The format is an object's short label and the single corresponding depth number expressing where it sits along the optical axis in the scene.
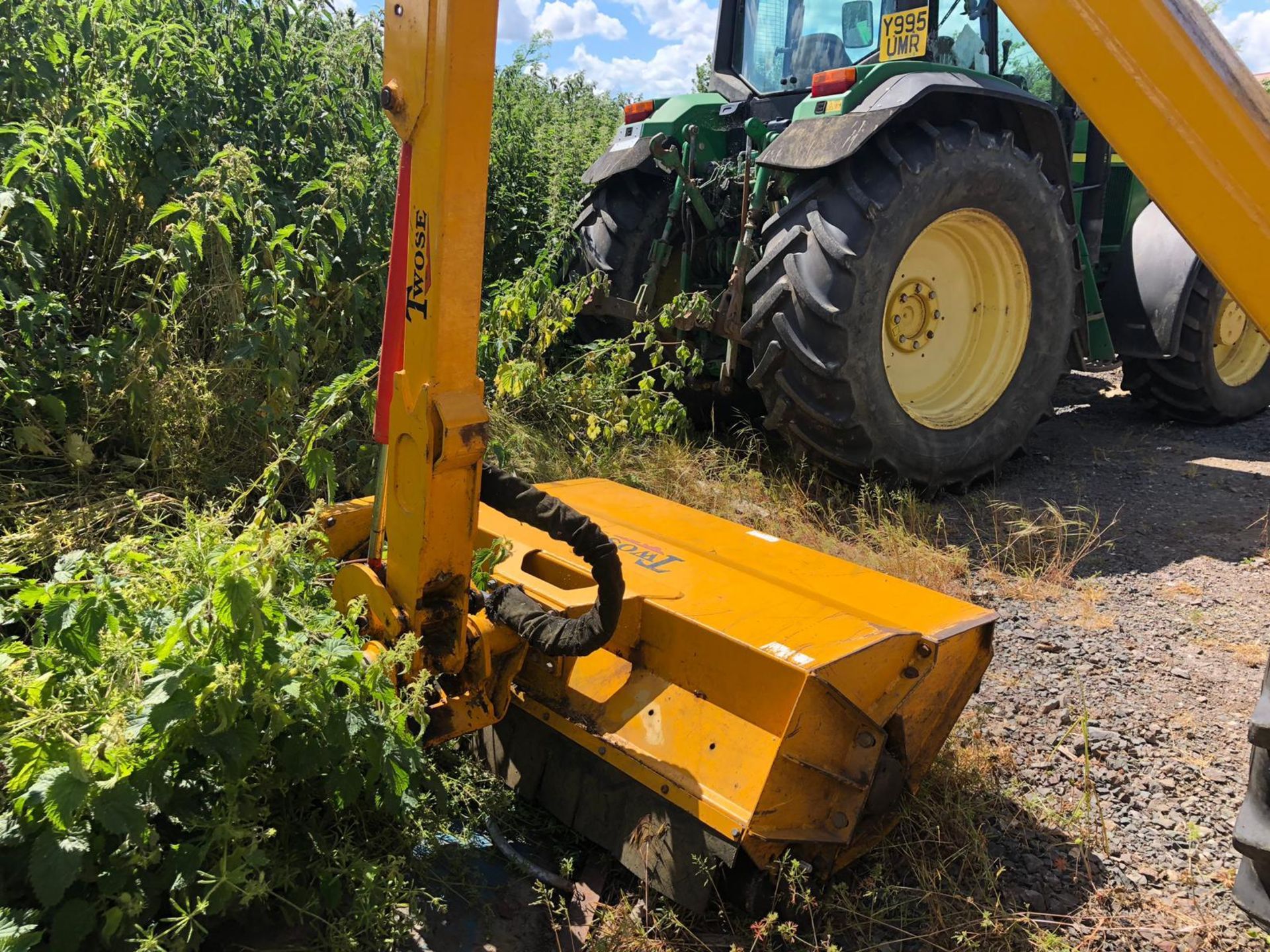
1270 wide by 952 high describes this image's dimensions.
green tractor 3.48
